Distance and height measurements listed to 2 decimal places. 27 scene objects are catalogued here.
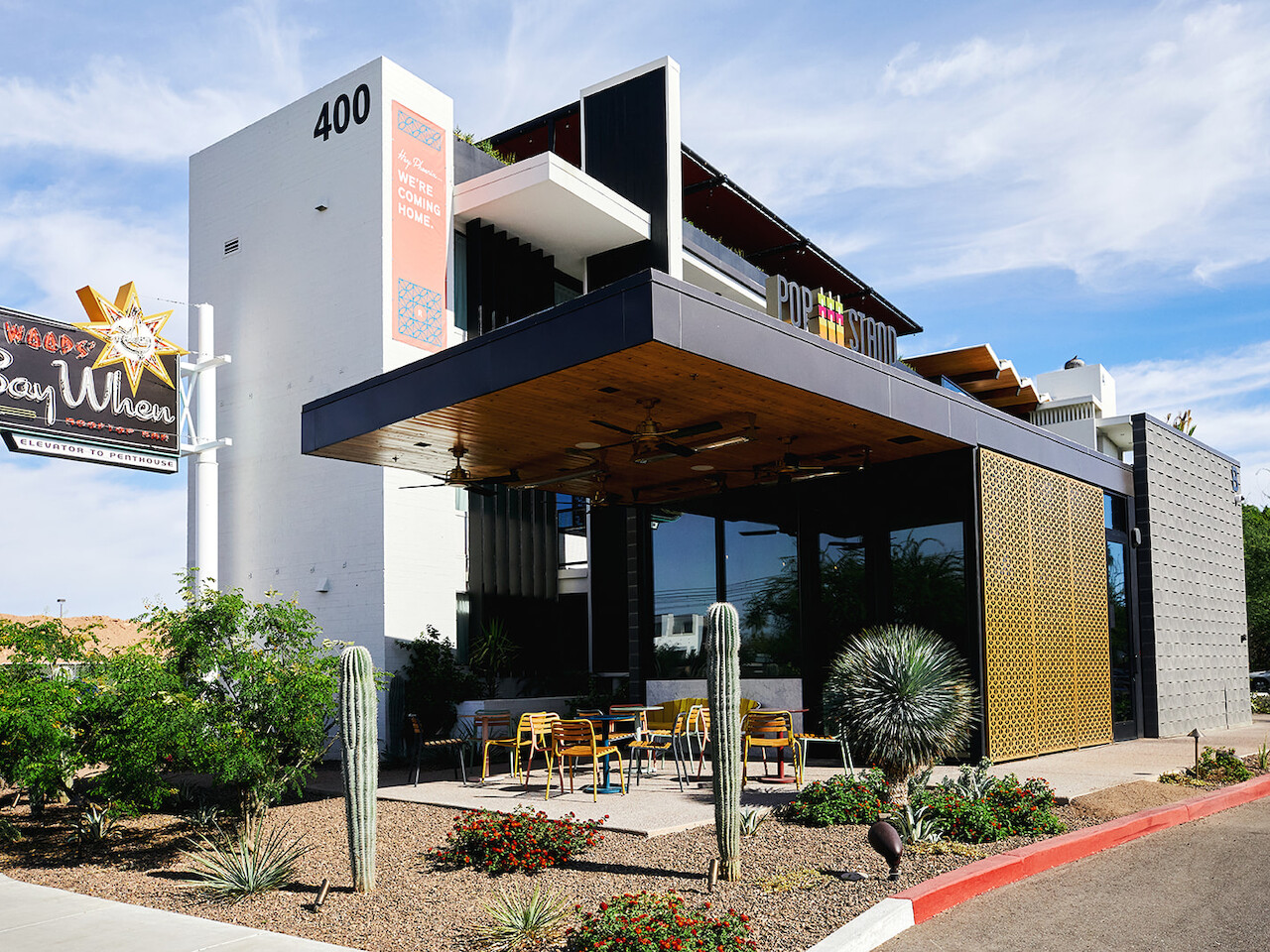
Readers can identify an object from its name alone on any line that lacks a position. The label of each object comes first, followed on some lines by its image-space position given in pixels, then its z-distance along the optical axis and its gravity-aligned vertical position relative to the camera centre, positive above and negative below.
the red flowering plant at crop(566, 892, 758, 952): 5.34 -1.86
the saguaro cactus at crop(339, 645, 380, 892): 7.41 -1.30
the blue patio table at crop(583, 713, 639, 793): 11.45 -1.94
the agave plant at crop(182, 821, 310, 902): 7.61 -2.16
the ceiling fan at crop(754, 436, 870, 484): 13.61 +1.38
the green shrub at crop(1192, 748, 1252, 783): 11.83 -2.35
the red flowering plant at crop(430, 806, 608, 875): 7.85 -2.06
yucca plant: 10.38 -1.38
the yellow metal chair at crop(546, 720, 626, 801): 10.57 -1.75
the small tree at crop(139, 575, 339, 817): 9.40 -1.00
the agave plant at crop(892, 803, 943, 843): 8.12 -2.02
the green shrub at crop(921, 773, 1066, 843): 8.35 -2.01
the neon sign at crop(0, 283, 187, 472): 15.40 +3.04
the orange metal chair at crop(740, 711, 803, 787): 10.99 -1.73
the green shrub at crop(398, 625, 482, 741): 16.22 -1.69
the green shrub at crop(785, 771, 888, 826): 9.07 -2.05
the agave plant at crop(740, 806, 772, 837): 8.41 -2.02
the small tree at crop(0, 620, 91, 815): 9.48 -1.16
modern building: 11.30 +1.61
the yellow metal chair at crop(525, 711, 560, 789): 11.34 -1.61
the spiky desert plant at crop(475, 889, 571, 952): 5.96 -2.04
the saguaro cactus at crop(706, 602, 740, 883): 7.13 -1.07
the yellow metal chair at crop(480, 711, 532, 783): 11.62 -1.90
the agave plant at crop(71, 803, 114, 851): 10.09 -2.37
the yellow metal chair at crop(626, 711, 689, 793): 11.71 -2.09
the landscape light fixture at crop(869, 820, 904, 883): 6.94 -1.81
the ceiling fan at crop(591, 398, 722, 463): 10.98 +1.49
